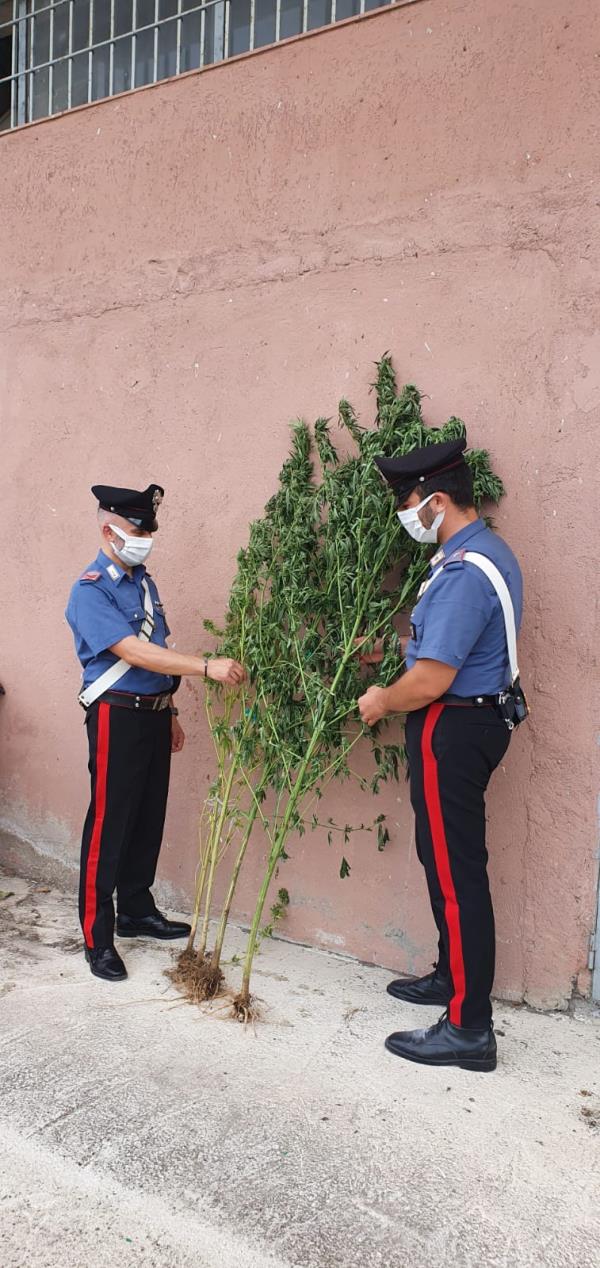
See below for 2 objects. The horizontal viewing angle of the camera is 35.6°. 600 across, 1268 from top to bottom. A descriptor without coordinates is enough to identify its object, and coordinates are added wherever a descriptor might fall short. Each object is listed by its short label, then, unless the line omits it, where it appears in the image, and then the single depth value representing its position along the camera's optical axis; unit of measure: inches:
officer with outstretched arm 133.1
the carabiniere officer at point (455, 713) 109.7
